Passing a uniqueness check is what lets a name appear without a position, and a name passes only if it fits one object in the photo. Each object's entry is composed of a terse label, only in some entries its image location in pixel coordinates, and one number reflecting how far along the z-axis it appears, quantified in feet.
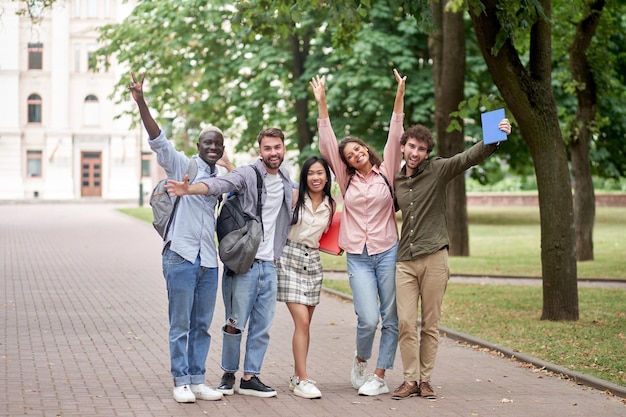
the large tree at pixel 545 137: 39.37
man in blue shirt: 25.02
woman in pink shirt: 26.32
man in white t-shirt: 25.68
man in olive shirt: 26.21
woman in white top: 26.32
